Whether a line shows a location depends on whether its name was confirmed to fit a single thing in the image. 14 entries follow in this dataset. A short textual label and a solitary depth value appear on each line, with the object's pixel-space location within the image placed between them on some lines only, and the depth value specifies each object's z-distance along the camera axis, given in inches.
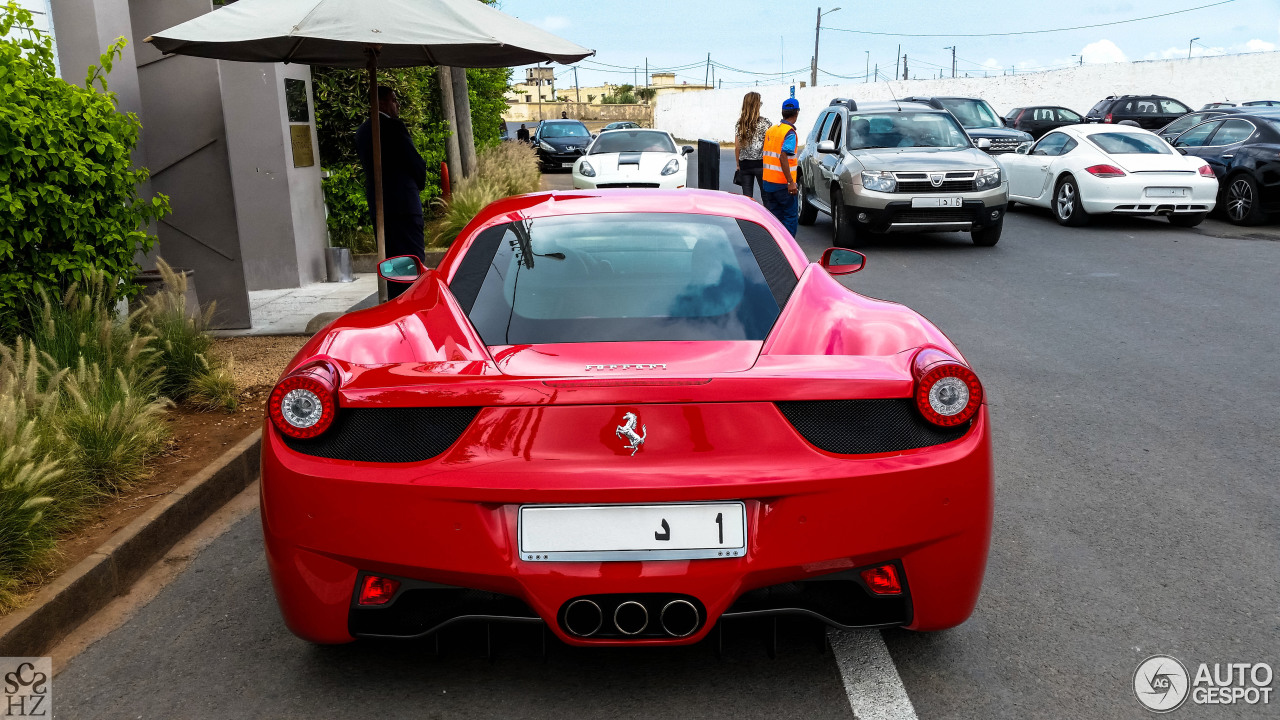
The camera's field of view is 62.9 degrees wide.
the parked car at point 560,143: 1314.0
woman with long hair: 496.7
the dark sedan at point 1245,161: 580.4
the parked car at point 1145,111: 1045.2
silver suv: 499.5
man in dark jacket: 345.1
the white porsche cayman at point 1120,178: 563.8
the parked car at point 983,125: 802.2
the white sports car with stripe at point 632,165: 657.6
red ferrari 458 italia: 100.3
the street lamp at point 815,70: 3174.2
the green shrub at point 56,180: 210.4
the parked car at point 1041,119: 1145.4
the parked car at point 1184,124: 708.7
